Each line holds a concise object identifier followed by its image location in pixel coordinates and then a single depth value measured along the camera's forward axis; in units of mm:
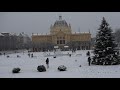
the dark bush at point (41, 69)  14948
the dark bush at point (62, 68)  15006
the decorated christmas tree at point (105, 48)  17656
